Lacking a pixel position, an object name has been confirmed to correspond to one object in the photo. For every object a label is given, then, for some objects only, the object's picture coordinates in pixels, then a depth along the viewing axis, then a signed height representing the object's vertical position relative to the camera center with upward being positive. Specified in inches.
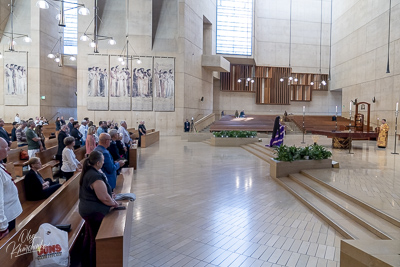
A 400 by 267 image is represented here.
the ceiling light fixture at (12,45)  442.5 +120.9
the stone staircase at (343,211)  148.3 -56.0
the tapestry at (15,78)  791.7 +105.7
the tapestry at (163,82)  826.2 +105.3
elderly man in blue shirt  159.8 -24.8
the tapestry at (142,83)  820.0 +101.6
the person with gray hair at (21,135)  388.2 -27.2
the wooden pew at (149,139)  553.6 -45.2
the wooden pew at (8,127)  622.5 -27.3
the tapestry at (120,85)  811.4 +93.6
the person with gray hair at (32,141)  282.5 -26.0
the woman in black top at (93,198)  115.0 -33.6
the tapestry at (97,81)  804.6 +102.1
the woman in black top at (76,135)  339.4 -22.5
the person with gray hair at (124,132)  367.2 -20.3
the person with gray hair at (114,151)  225.8 -27.2
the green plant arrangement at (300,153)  288.7 -33.9
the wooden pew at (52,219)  92.4 -44.6
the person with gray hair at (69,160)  218.1 -35.0
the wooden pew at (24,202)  143.1 -49.0
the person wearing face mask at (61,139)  283.4 -23.4
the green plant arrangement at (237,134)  608.7 -31.9
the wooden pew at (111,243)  100.5 -45.3
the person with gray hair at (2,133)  297.2 -19.1
